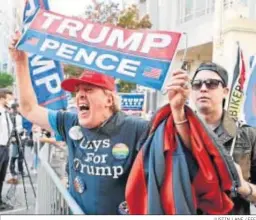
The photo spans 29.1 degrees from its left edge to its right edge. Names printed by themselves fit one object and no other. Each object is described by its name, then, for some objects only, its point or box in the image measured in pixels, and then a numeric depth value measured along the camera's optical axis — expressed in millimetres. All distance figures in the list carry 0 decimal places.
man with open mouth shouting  1473
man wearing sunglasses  1414
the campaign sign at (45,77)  1590
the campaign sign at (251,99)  1600
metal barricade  1557
